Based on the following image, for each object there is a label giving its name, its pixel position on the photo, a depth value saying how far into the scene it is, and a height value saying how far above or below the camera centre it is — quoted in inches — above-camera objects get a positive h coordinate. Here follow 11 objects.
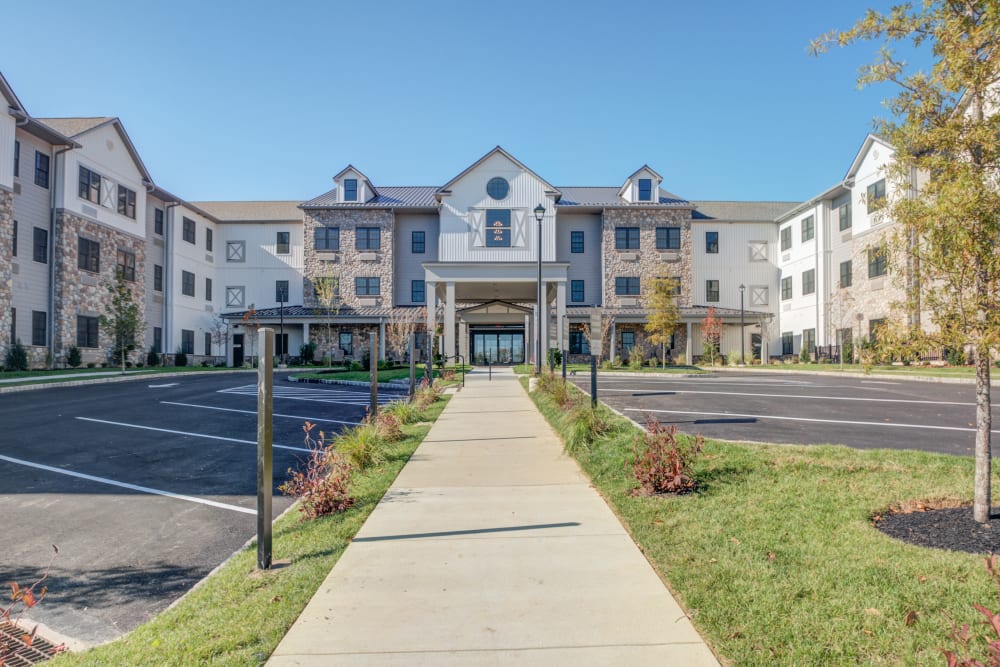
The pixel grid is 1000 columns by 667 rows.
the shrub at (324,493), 234.2 -58.2
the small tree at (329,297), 1529.3 +119.3
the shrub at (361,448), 316.8 -55.1
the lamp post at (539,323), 842.3 +29.2
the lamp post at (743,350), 1539.7 -12.8
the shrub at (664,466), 244.7 -49.1
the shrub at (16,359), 1017.5 -26.7
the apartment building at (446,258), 1210.6 +214.2
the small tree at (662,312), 1401.3 +75.5
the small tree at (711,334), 1520.7 +27.8
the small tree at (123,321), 1094.4 +41.1
